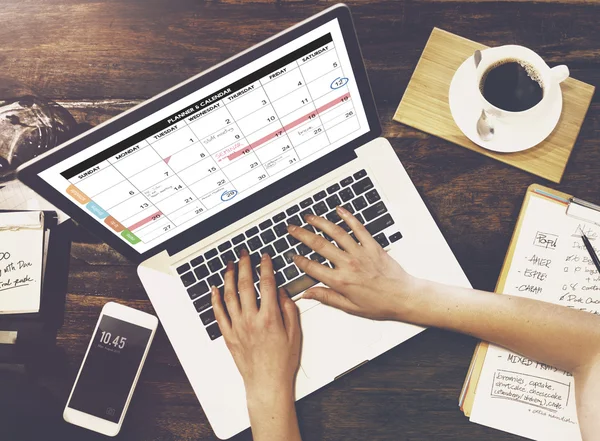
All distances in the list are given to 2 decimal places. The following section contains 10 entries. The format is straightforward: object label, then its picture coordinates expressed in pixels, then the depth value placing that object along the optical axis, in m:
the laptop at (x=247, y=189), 0.57
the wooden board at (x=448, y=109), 0.83
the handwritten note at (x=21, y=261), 0.81
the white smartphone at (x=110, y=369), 0.82
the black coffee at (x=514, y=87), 0.74
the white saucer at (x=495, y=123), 0.81
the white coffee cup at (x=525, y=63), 0.73
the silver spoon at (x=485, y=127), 0.80
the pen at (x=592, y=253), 0.79
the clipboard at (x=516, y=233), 0.79
